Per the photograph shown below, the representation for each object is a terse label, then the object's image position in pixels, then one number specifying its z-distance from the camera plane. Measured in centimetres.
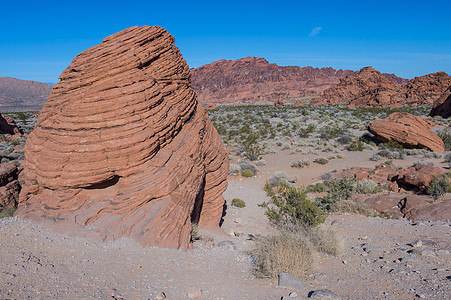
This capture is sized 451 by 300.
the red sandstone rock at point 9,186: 898
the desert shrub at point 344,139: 2436
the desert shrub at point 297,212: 774
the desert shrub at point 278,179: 1555
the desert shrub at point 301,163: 1855
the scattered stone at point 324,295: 428
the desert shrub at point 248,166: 1771
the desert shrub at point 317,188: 1388
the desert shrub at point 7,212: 802
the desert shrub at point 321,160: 1887
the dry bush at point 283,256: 528
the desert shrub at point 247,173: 1702
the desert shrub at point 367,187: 1263
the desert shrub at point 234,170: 1745
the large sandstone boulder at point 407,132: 2012
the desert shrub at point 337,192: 1185
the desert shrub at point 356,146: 2167
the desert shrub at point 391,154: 1860
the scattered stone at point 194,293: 452
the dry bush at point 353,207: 1060
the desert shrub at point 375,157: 1864
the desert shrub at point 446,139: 2077
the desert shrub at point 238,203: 1233
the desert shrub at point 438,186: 1086
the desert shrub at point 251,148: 2083
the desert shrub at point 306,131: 2769
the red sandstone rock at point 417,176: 1168
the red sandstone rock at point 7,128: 3023
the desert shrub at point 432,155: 1836
